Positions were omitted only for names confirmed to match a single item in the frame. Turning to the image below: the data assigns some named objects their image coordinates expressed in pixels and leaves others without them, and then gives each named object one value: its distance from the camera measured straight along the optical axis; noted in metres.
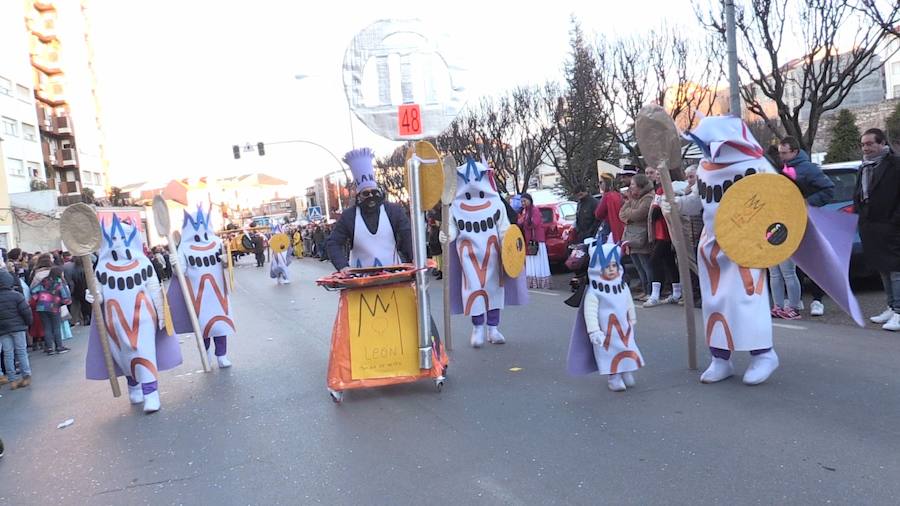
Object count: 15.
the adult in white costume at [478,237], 6.95
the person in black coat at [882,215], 6.50
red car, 14.36
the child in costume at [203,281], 7.06
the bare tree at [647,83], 18.69
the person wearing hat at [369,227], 5.88
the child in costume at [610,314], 4.94
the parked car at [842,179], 8.68
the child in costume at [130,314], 5.76
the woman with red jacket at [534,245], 12.02
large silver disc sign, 5.51
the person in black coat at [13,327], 7.80
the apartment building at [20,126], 42.81
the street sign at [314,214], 44.81
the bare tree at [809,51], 13.26
